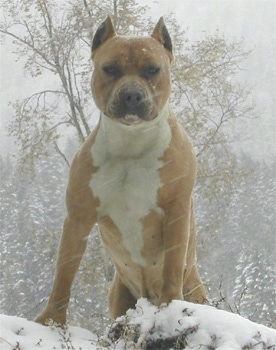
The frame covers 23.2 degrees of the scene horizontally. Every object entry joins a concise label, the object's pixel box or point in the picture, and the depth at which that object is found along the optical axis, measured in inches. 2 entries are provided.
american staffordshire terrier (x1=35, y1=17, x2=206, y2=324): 145.8
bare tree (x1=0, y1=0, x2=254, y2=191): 607.5
